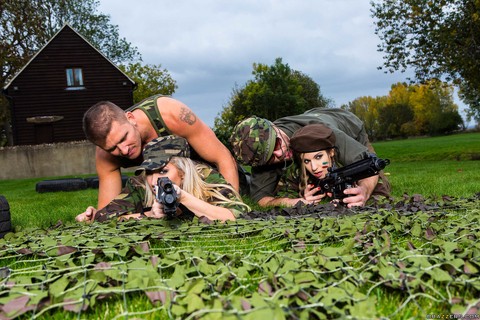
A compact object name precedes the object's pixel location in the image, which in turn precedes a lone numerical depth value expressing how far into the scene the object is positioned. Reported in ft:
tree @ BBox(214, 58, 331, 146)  172.35
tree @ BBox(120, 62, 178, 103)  125.49
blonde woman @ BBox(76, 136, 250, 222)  11.48
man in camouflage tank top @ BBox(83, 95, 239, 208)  12.34
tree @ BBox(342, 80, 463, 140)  197.36
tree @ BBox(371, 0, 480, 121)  46.73
